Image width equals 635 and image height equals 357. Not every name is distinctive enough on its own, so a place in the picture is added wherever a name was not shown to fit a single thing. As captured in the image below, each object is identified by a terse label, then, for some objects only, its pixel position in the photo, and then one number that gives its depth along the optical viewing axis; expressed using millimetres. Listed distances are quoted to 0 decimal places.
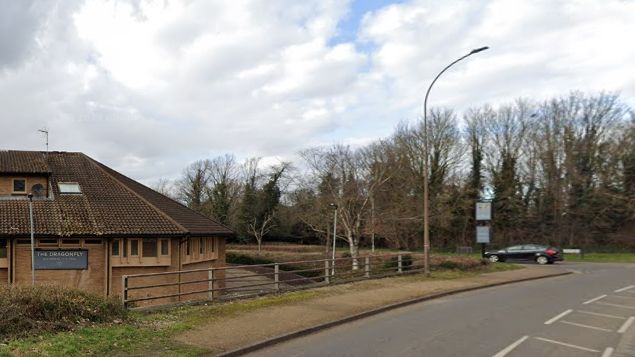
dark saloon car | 38531
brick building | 25250
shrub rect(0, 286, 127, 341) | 8836
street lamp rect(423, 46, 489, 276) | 22672
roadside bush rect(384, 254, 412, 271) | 24516
